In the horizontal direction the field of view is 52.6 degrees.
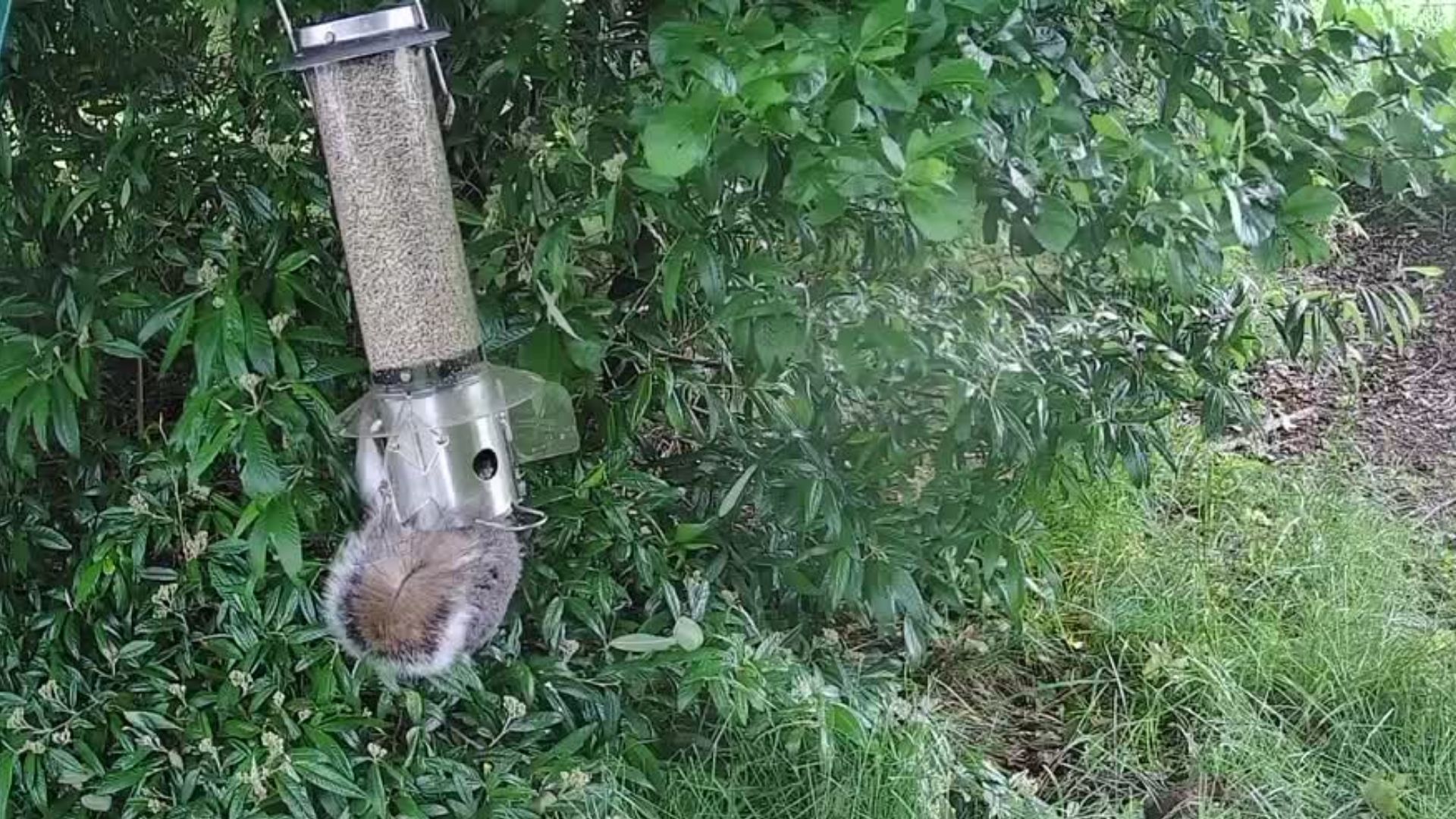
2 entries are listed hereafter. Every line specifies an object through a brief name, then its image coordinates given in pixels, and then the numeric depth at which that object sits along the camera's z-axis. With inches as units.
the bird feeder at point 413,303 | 48.6
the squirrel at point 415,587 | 46.3
